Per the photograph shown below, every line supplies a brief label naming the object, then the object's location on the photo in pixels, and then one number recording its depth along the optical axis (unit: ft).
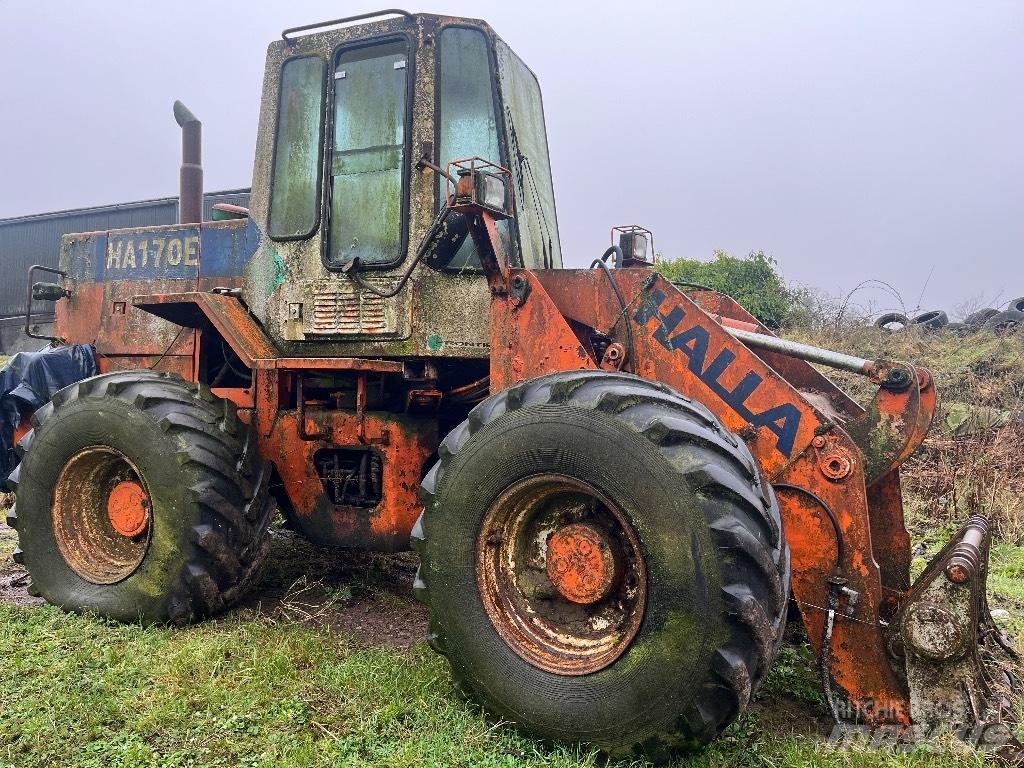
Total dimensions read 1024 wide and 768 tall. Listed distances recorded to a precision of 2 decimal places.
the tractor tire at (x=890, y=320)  40.43
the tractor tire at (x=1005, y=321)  39.06
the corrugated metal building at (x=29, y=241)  86.99
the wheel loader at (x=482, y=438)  9.21
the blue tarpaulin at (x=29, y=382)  19.11
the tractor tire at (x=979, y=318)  41.98
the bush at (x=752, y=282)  50.14
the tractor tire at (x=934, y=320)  41.88
